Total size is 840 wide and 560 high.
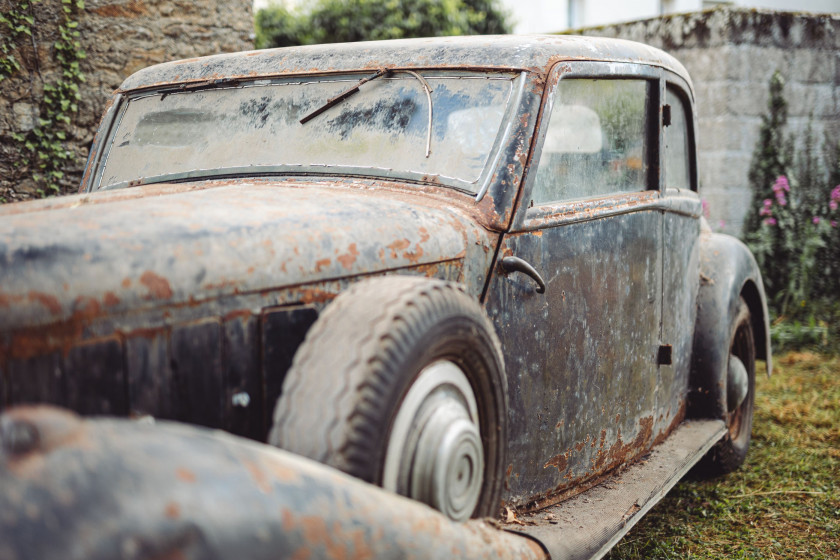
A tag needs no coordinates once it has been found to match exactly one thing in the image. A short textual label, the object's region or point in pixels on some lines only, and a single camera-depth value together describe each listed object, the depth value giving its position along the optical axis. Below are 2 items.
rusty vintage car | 1.44
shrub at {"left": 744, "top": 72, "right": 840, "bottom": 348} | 6.32
